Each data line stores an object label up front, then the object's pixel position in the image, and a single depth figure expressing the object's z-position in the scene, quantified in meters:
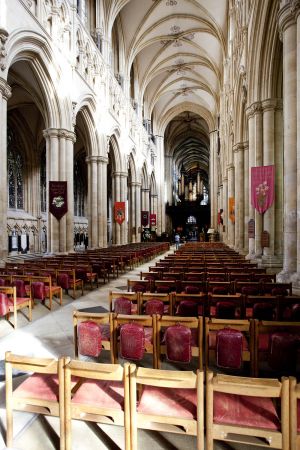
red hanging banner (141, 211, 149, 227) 31.78
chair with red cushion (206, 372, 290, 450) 1.89
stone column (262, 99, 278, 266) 11.09
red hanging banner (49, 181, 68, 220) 13.12
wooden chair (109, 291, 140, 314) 4.70
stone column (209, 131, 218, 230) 36.53
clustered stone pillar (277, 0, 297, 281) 7.65
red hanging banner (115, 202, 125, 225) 21.20
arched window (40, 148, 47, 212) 24.52
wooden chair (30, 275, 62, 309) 6.63
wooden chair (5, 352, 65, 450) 2.24
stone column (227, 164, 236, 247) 20.77
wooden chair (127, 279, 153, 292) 6.18
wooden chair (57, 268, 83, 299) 7.70
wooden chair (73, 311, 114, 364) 3.52
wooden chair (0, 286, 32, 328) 5.26
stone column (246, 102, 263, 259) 11.71
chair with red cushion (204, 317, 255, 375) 3.19
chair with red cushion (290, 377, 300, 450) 1.86
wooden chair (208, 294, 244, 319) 4.41
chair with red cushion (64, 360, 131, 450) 2.12
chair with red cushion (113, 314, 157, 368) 3.38
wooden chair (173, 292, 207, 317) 4.51
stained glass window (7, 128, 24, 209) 21.89
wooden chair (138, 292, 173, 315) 4.62
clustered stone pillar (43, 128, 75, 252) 14.73
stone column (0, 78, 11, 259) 10.02
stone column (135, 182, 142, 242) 30.98
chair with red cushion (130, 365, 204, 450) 2.00
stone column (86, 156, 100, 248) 19.70
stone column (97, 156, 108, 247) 20.05
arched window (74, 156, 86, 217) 30.42
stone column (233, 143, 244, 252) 16.45
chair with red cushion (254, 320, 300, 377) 3.09
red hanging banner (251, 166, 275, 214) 9.66
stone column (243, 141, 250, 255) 15.16
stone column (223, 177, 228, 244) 25.19
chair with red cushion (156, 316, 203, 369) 3.34
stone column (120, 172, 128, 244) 24.89
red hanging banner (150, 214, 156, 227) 35.84
